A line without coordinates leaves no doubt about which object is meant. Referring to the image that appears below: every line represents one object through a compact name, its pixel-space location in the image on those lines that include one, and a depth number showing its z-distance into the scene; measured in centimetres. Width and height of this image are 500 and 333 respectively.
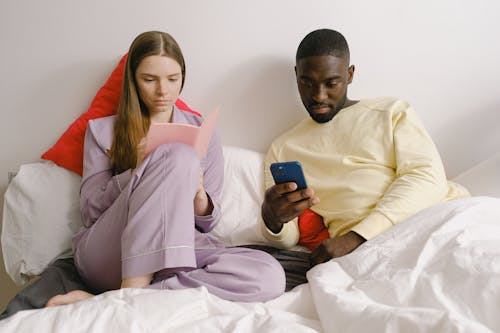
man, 119
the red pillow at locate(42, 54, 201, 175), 140
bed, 73
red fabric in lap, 135
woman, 97
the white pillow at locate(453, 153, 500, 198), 133
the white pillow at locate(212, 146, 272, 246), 136
